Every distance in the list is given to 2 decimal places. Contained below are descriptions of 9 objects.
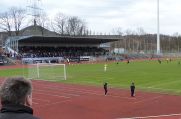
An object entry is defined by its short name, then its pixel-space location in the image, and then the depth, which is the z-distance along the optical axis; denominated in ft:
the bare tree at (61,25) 329.60
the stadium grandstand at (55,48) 204.11
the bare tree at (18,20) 283.74
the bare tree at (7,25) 281.70
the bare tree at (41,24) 294.01
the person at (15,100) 7.78
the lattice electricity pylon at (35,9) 215.55
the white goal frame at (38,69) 110.22
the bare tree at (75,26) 334.58
